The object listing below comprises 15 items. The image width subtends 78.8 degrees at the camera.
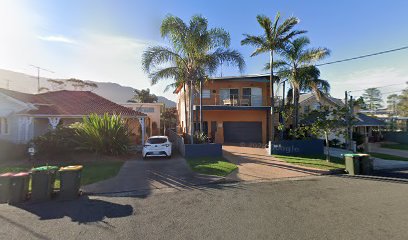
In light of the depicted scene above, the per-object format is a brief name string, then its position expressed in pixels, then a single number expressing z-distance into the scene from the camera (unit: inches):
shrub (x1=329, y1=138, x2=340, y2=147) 907.4
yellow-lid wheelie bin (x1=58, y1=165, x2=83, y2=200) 290.5
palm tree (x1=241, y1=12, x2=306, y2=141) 639.1
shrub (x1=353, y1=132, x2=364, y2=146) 908.8
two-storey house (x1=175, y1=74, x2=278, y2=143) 906.1
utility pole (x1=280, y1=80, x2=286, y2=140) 775.6
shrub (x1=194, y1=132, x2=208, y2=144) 631.8
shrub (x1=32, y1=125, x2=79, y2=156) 515.2
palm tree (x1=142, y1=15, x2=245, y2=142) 579.2
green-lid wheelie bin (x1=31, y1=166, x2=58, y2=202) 281.3
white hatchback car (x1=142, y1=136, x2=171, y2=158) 536.7
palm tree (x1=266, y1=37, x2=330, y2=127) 711.1
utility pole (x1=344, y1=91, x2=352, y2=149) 563.7
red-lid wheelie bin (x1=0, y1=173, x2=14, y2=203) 274.8
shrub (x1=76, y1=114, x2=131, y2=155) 533.0
